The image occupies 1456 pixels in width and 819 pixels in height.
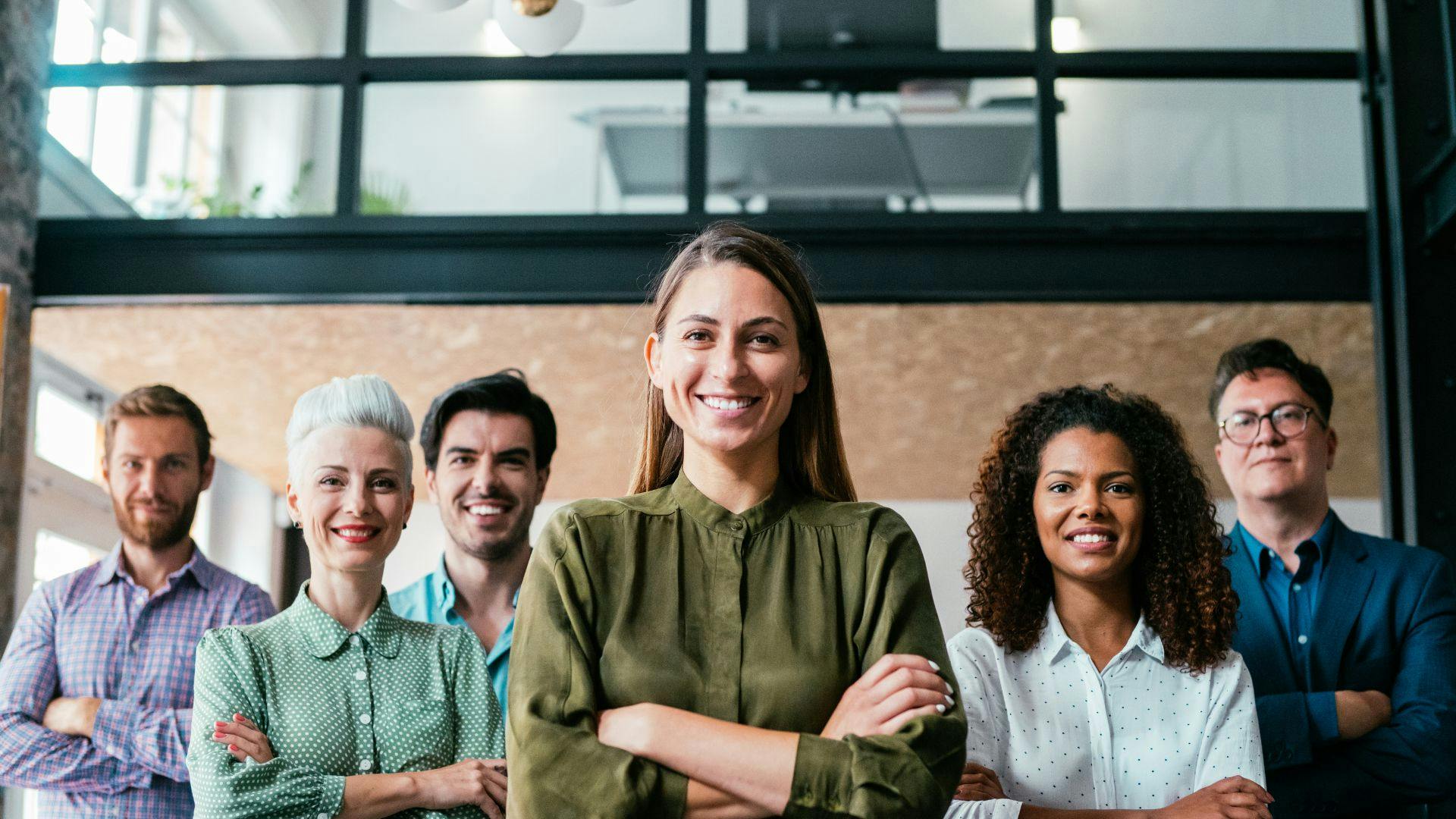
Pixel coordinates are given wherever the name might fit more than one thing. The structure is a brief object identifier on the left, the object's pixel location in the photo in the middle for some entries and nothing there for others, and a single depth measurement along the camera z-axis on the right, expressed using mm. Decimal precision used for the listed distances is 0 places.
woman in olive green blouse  1486
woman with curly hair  2109
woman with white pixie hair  2033
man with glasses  2504
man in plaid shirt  2719
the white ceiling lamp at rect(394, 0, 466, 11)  3213
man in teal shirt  2807
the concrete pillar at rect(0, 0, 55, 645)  4234
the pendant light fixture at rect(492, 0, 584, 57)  3287
